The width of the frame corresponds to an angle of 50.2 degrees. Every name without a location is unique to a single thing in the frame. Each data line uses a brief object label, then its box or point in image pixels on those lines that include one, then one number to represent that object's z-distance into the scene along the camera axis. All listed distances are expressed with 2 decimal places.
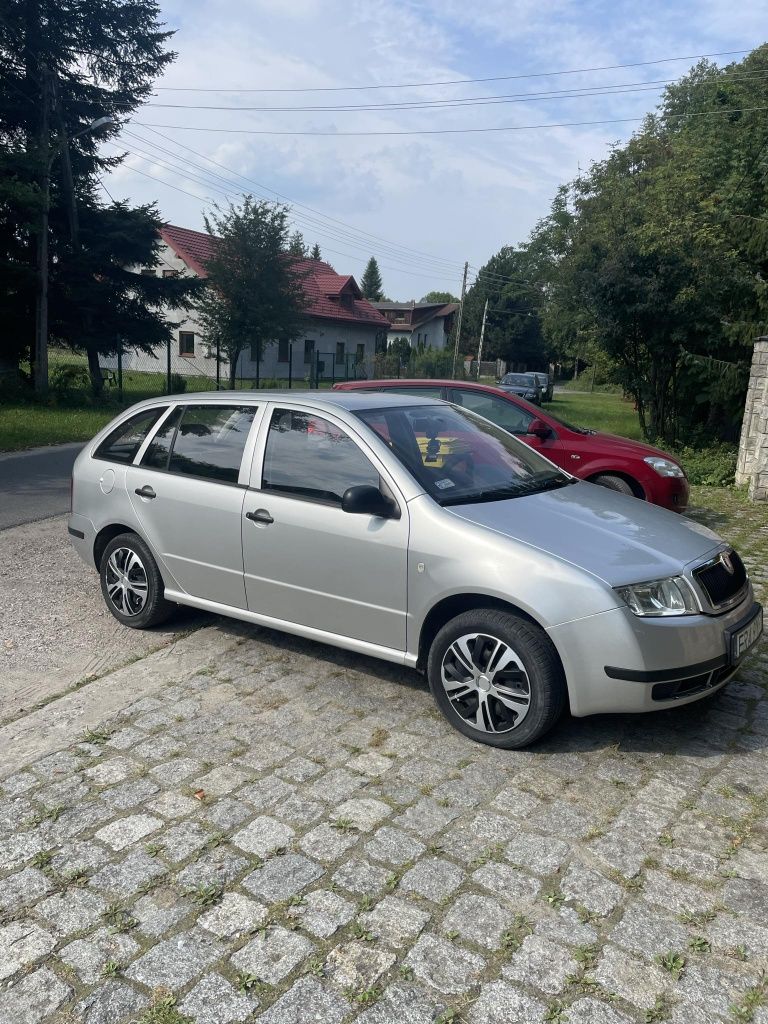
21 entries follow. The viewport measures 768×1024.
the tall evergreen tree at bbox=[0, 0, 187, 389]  20.16
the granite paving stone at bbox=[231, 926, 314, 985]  2.53
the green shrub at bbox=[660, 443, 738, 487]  13.27
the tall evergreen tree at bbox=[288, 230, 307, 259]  27.95
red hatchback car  8.66
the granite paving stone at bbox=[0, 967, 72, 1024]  2.37
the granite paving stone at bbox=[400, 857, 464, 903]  2.90
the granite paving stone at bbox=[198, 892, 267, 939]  2.71
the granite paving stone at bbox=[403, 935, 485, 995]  2.49
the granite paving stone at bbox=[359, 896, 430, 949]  2.68
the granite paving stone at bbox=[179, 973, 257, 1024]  2.36
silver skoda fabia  3.68
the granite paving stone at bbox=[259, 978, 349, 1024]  2.36
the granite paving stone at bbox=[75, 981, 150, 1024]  2.37
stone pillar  11.14
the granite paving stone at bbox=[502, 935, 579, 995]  2.49
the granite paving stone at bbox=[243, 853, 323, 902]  2.89
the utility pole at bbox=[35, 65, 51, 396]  20.50
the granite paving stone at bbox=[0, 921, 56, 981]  2.56
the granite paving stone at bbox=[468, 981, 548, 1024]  2.36
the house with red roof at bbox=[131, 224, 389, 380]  36.99
